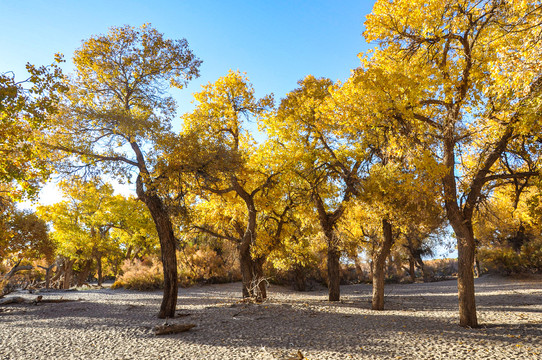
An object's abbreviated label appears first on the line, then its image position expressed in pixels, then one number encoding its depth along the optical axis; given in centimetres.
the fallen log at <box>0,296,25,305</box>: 1267
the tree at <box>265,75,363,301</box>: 1223
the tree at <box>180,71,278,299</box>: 1264
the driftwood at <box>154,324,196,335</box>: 755
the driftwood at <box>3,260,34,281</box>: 1474
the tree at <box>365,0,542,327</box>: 773
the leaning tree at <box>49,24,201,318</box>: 916
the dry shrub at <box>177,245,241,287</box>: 2297
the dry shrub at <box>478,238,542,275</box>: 2150
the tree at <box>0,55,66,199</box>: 692
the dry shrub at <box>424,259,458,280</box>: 3678
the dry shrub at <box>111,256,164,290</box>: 2047
